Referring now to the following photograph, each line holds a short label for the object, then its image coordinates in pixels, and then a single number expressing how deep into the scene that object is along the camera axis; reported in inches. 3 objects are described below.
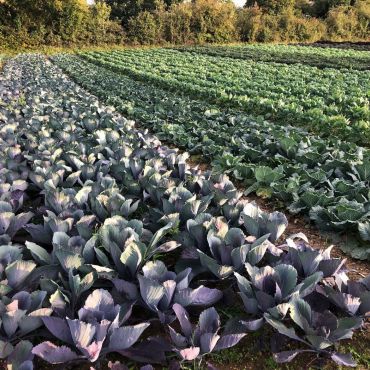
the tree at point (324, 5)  2239.2
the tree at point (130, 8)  2062.0
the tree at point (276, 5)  2161.7
